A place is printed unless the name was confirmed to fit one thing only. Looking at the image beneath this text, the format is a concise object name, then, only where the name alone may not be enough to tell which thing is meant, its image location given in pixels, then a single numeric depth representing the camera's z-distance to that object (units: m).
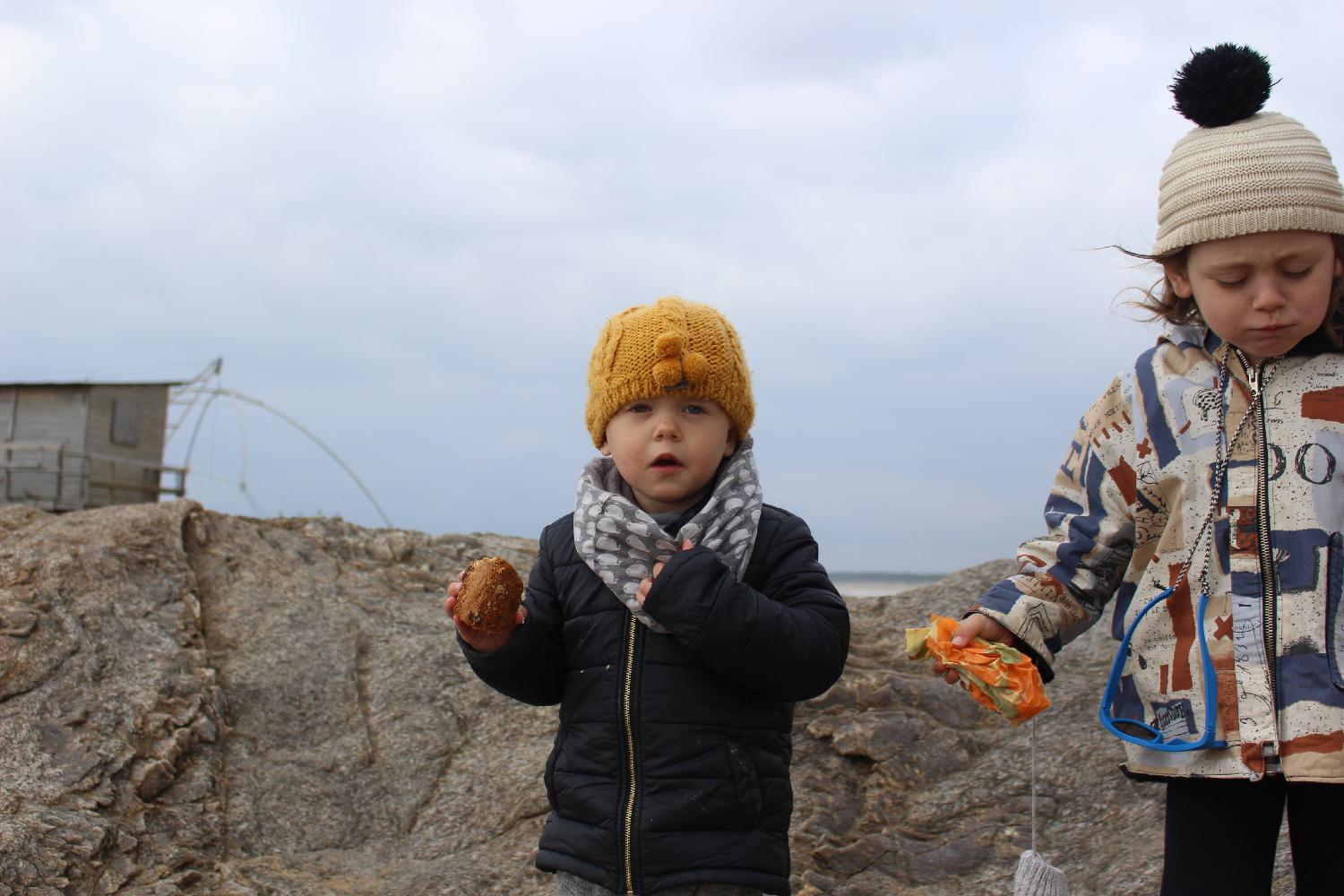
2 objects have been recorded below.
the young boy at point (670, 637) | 2.70
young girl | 2.49
